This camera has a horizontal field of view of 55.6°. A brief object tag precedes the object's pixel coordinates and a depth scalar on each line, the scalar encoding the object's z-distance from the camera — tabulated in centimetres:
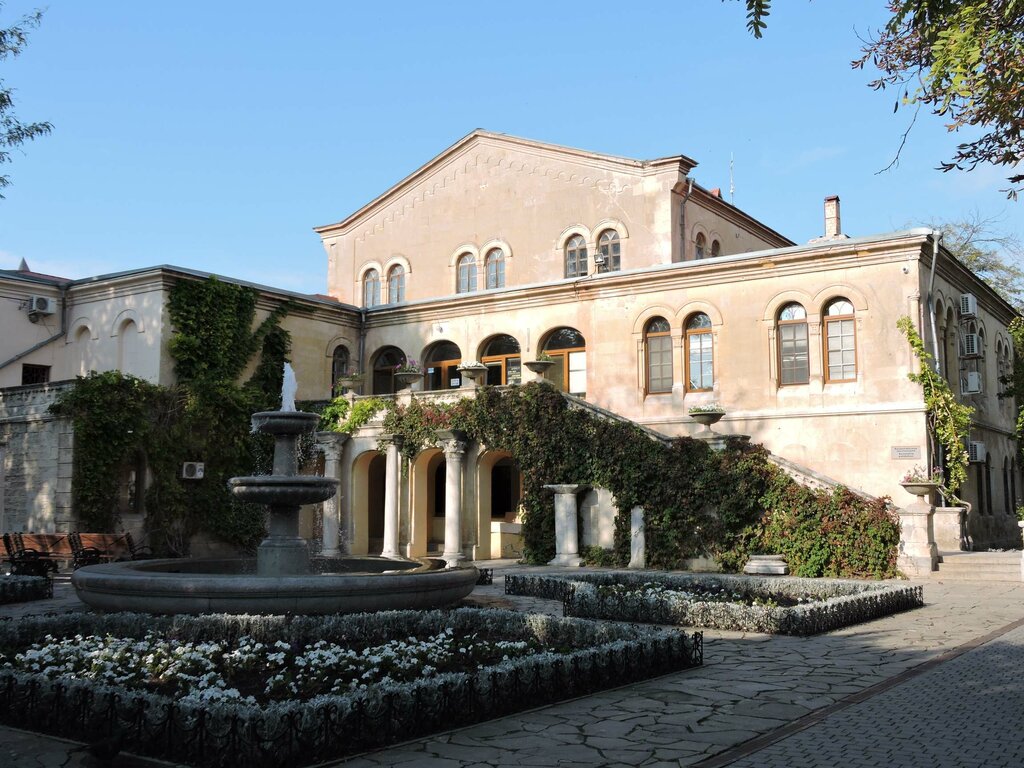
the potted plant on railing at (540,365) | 2456
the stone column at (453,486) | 2461
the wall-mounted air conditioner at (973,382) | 2594
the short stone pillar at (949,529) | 2202
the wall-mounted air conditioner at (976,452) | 2412
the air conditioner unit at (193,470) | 2522
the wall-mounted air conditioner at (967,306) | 2612
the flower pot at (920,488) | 2011
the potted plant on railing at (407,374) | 2691
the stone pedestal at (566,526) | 2302
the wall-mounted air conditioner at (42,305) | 2802
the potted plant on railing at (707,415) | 2189
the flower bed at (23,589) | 1564
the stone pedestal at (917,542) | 1955
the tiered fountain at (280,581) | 1113
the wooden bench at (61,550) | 1855
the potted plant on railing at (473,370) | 2536
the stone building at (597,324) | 2320
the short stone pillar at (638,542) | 2197
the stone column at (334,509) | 2666
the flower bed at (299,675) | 628
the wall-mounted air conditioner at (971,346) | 2672
